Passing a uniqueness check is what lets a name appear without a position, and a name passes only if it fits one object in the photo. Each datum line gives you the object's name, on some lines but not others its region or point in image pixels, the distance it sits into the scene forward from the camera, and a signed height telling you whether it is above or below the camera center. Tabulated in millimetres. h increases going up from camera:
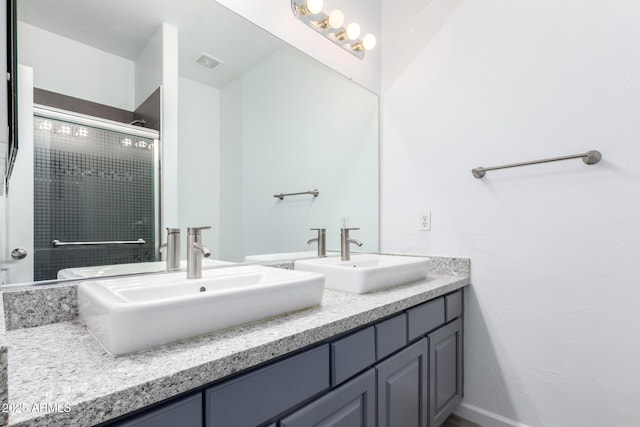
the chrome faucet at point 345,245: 1674 -177
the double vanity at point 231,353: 534 -287
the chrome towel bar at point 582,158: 1298 +212
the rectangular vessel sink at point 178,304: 643 -222
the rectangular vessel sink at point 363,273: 1213 -252
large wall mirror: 868 +248
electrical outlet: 1794 -57
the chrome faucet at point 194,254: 1043 -141
